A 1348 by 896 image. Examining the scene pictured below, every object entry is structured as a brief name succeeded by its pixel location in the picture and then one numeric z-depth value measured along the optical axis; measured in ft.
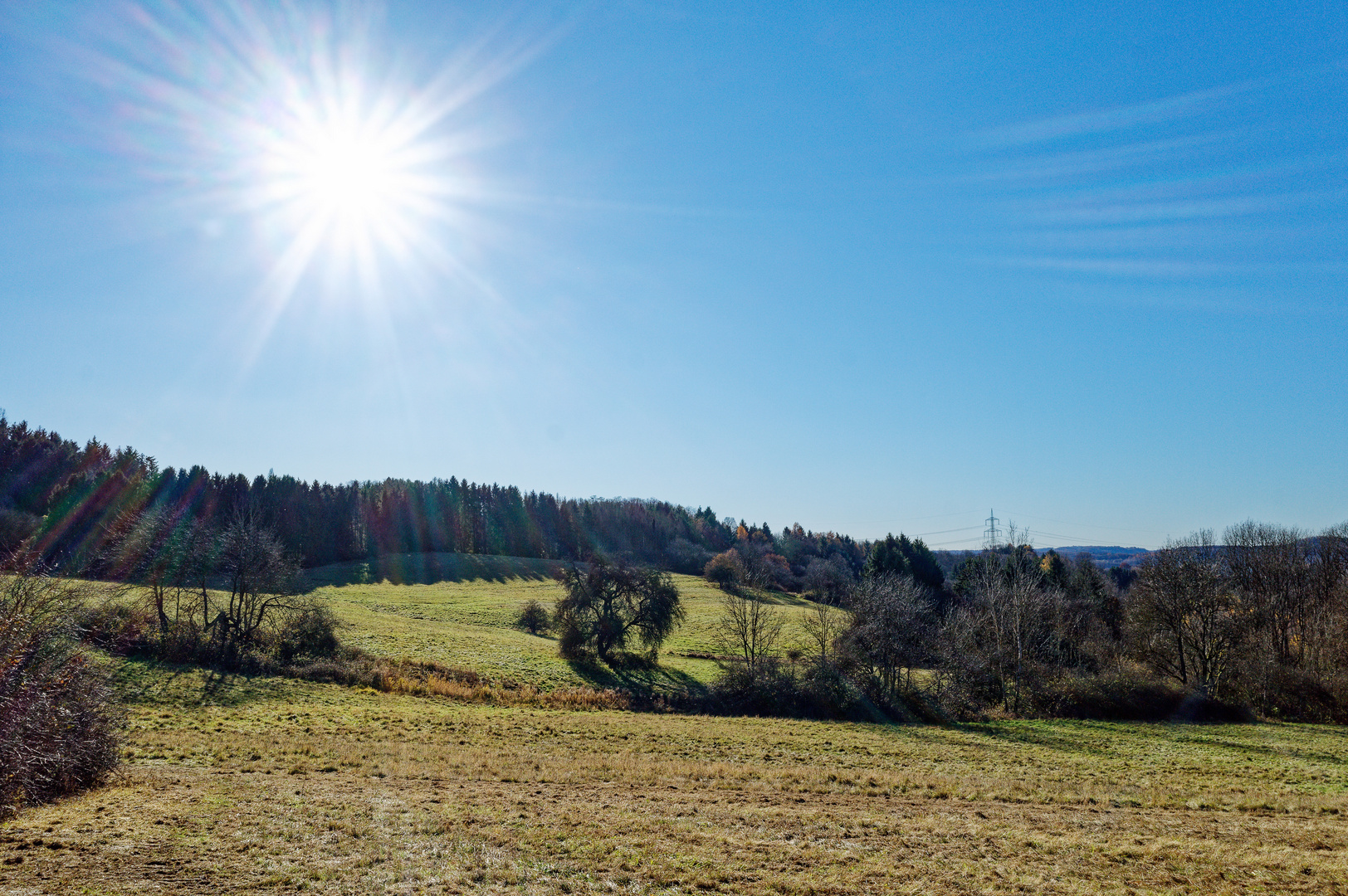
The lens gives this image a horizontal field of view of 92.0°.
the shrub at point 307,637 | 130.52
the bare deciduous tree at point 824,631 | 144.64
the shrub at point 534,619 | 198.59
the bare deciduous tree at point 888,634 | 139.54
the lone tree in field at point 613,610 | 166.71
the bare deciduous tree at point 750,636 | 149.24
